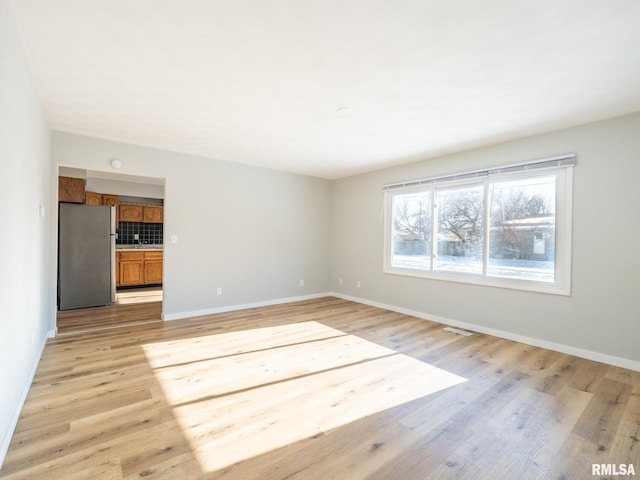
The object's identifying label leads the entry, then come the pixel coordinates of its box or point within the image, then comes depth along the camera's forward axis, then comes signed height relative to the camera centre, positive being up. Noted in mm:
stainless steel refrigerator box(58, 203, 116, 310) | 4973 -390
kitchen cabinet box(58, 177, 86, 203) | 5234 +772
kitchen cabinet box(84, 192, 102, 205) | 6445 +767
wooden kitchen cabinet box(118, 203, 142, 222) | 7145 +514
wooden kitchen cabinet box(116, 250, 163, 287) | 6762 -777
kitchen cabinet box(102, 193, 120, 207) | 6770 +783
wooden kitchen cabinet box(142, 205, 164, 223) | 7488 +530
